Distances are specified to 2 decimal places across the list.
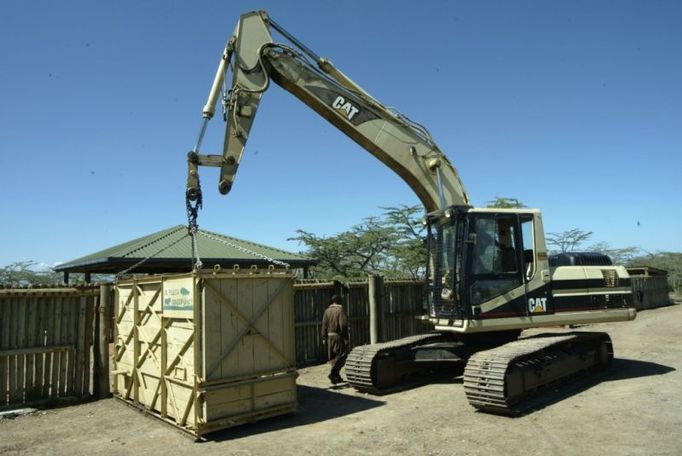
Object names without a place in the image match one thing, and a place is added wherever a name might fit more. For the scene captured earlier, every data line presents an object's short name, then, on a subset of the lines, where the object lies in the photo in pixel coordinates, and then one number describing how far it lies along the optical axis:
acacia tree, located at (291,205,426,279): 32.47
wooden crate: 6.64
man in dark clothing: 9.58
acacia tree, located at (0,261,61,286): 43.72
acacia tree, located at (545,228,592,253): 41.78
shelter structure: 15.54
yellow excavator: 8.36
